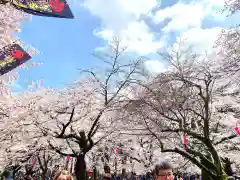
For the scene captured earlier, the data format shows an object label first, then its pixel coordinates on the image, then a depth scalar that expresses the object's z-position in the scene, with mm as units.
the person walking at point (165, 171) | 2117
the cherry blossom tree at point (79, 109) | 7867
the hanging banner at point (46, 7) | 4341
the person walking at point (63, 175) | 2049
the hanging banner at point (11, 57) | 5385
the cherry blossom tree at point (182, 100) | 5999
